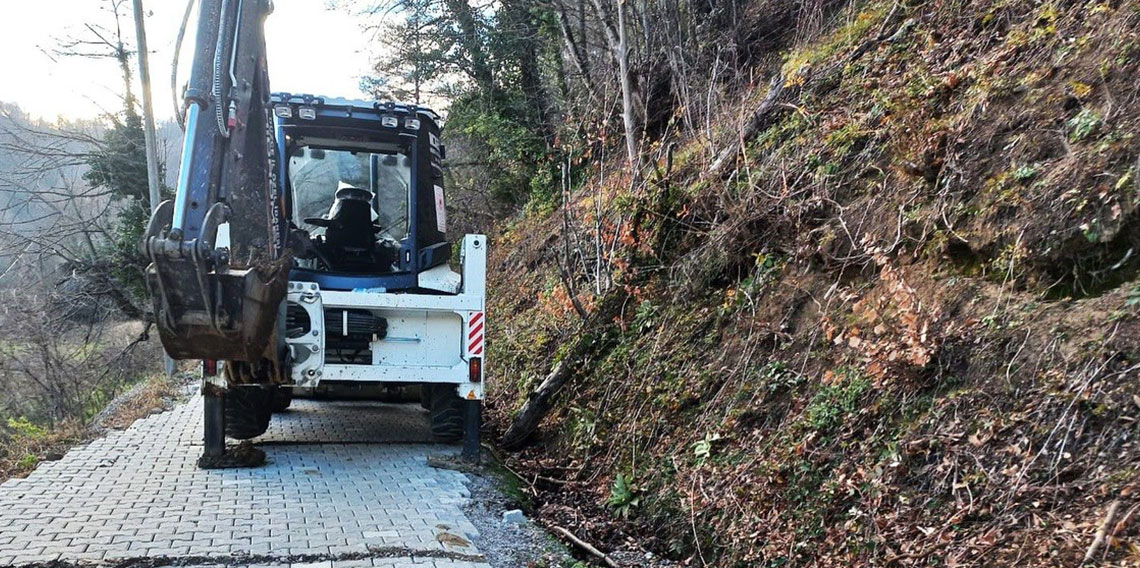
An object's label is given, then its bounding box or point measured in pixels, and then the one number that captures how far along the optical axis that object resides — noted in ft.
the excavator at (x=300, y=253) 17.99
